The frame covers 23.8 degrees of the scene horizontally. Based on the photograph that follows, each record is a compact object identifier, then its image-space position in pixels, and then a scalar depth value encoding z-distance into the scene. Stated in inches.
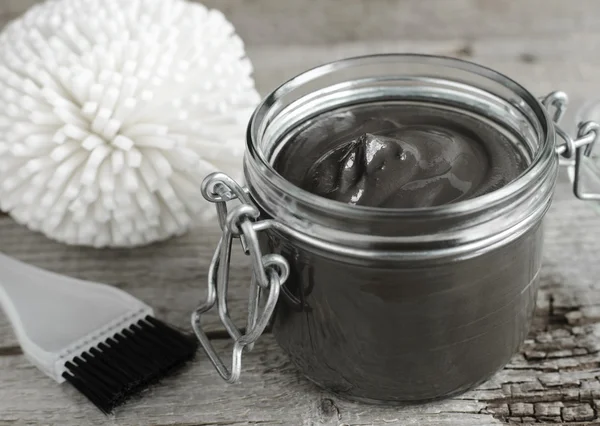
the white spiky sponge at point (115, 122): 19.5
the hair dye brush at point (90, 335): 18.5
